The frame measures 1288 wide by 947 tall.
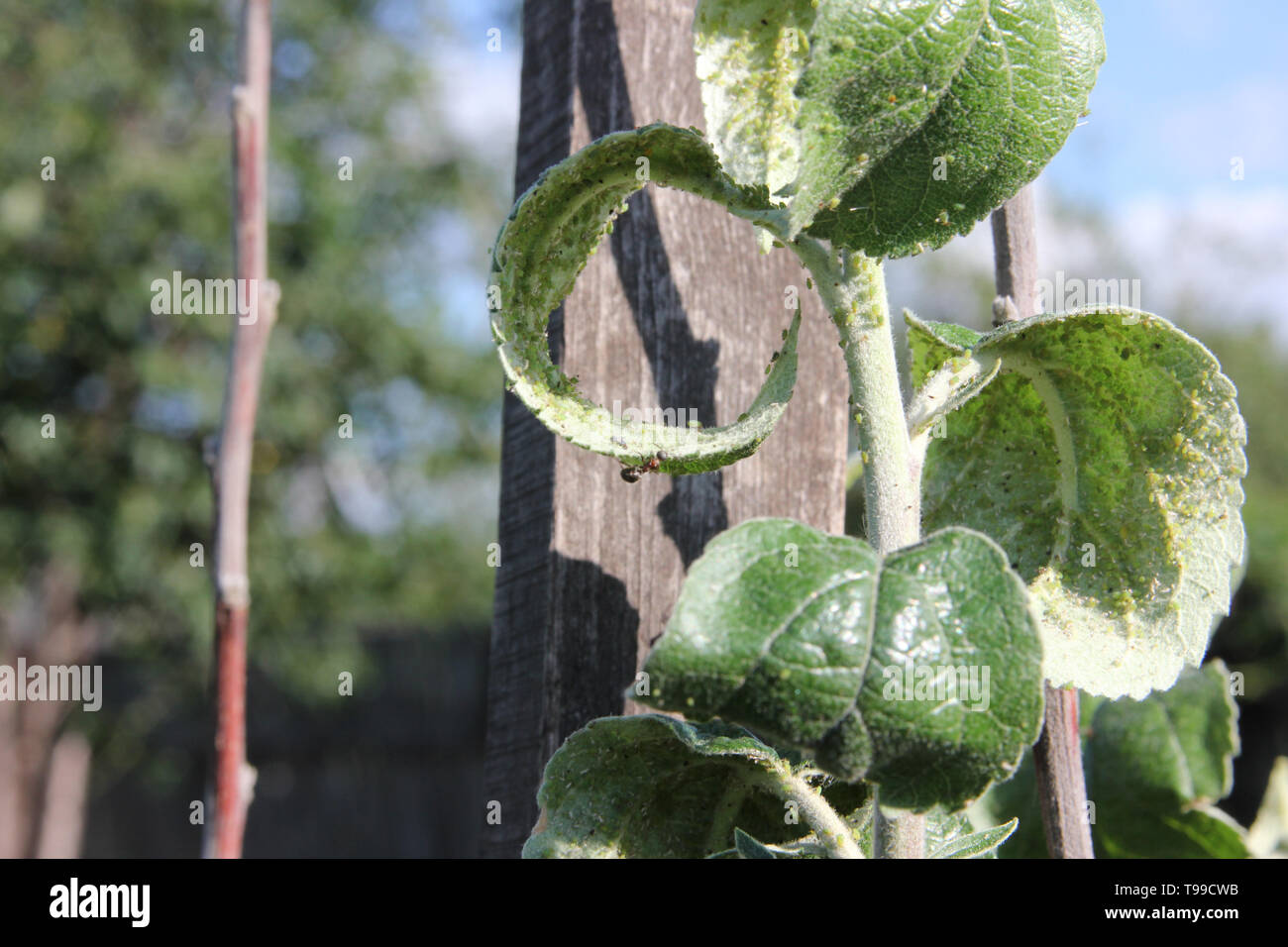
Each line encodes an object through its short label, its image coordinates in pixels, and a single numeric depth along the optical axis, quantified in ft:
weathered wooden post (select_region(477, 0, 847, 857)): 1.18
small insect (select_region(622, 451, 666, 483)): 1.03
